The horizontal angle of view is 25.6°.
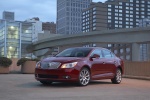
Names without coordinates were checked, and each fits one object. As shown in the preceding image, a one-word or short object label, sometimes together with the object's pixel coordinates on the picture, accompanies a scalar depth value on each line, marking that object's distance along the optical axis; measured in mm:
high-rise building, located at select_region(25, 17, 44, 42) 115100
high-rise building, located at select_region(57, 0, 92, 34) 131750
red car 10609
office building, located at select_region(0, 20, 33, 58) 61781
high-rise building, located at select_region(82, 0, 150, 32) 132500
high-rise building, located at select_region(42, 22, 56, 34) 157250
